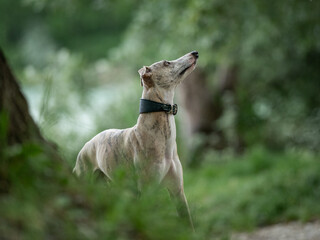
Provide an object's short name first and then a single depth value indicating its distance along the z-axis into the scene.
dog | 7.05
